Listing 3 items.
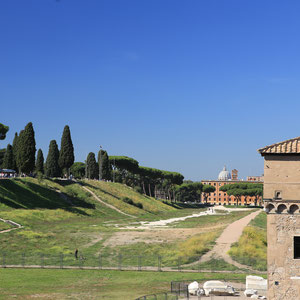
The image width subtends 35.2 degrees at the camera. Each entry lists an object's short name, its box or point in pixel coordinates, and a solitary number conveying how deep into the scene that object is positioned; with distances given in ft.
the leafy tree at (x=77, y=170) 584.69
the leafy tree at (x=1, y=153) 557.54
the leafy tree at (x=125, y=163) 536.01
